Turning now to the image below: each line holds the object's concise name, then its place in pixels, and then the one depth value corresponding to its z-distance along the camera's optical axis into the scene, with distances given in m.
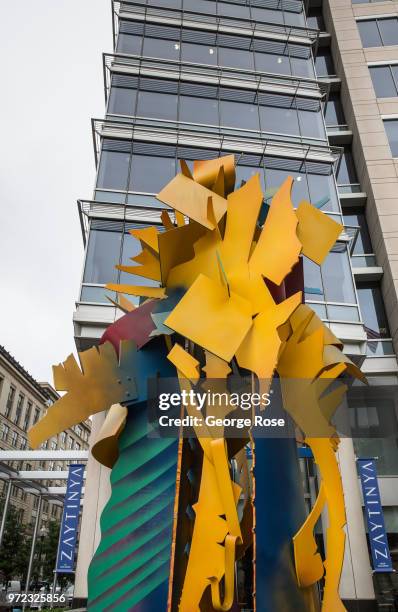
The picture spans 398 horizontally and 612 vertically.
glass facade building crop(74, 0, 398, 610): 14.22
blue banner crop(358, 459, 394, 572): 12.07
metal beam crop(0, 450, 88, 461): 16.22
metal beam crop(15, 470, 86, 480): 17.58
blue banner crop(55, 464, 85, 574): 12.72
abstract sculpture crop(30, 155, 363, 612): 4.84
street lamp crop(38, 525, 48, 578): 37.01
